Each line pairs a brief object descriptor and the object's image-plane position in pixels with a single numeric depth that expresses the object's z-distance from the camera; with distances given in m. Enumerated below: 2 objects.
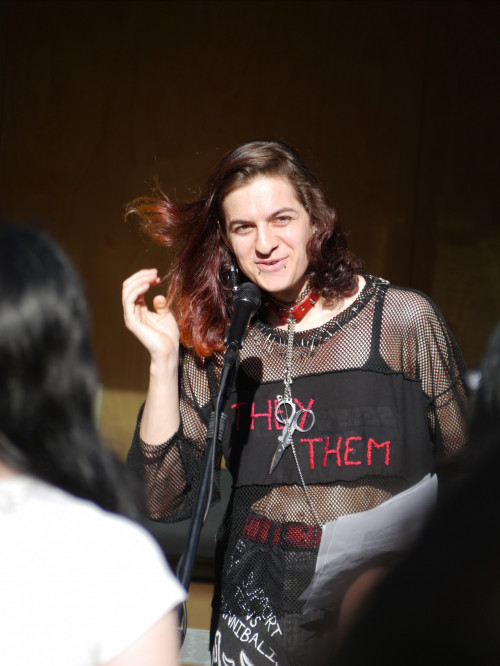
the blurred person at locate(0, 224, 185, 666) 2.63
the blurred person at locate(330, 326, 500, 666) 2.00
